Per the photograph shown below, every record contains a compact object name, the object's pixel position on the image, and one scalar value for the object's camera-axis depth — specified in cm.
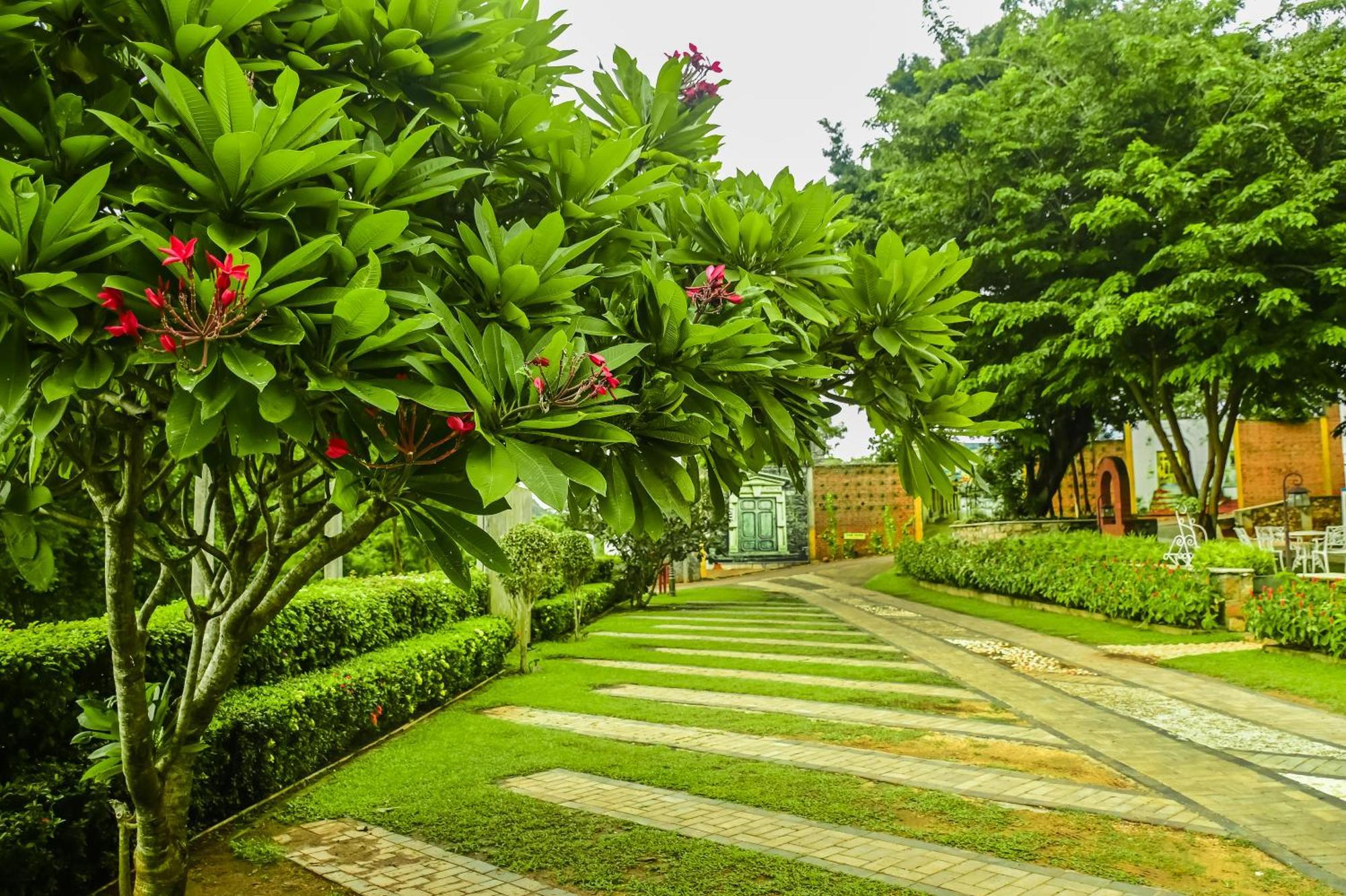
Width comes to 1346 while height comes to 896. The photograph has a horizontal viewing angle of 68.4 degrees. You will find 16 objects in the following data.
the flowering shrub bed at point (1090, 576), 1195
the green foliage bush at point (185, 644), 443
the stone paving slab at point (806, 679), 894
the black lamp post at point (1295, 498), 1219
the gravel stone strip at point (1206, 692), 711
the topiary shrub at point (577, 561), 1266
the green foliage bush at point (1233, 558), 1139
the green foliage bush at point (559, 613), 1355
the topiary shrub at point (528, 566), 1063
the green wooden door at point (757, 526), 2994
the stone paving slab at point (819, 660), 1054
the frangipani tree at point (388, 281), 186
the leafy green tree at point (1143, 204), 1272
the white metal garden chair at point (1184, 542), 1317
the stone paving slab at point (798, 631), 1347
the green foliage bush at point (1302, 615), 932
